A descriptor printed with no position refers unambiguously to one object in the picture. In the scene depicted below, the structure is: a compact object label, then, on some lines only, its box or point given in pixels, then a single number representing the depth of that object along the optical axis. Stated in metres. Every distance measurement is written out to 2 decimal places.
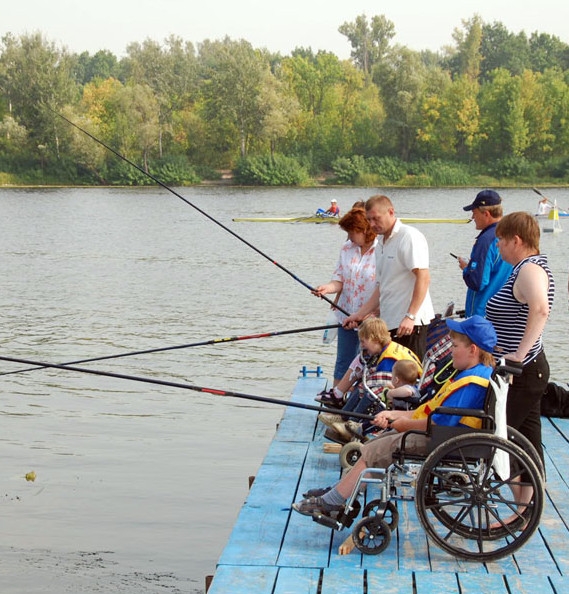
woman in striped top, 4.93
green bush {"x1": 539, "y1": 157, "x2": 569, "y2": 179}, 76.81
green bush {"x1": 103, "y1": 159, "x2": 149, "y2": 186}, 71.50
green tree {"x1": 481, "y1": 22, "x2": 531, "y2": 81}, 114.94
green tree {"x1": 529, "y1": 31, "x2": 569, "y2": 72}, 113.61
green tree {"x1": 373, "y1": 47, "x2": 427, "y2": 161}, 80.12
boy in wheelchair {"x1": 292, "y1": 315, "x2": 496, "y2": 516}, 4.70
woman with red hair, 7.21
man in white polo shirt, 6.54
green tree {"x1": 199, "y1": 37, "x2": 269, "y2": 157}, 79.81
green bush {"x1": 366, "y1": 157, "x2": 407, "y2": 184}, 75.38
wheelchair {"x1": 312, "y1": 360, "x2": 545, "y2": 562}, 4.61
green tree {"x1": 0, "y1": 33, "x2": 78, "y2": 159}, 75.69
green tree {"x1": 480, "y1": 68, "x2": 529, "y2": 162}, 79.81
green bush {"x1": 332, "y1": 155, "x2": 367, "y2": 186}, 75.22
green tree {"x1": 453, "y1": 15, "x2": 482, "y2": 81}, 112.31
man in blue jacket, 6.19
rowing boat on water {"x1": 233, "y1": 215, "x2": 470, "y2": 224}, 39.03
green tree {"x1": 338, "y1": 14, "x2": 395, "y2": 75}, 120.50
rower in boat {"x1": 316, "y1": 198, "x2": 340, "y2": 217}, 39.50
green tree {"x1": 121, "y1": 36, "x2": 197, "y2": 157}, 88.88
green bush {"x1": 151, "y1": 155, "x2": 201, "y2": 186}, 74.50
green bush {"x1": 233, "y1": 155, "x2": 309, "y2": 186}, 74.50
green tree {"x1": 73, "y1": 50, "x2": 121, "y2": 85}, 144.25
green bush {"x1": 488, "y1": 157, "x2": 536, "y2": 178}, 76.25
